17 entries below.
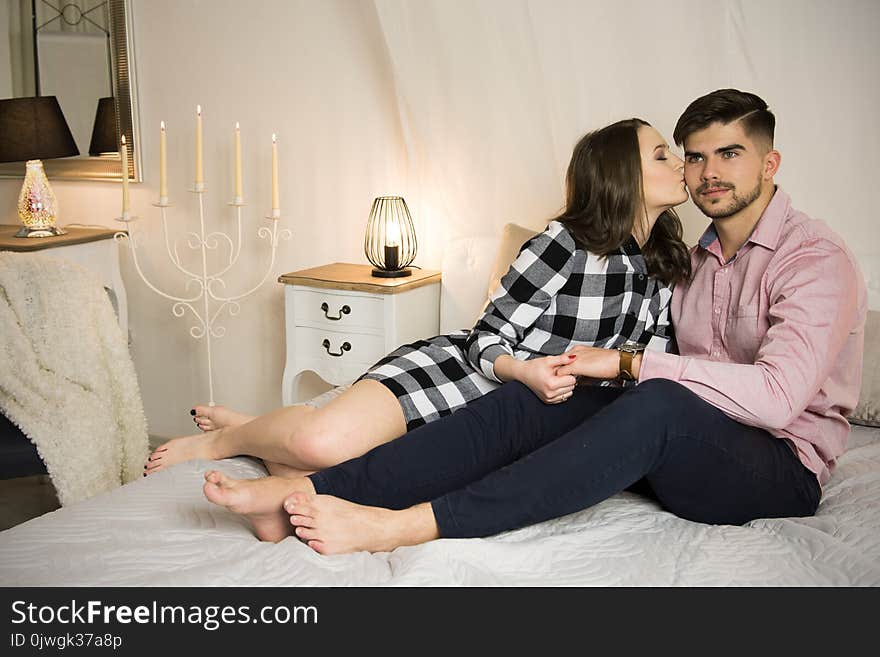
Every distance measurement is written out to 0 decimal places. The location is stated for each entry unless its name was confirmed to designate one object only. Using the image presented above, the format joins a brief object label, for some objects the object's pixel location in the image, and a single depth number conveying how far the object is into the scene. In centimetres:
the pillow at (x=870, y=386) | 182
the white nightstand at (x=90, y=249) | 275
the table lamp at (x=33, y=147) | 283
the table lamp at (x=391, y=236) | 252
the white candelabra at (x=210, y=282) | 287
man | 133
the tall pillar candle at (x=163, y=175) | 253
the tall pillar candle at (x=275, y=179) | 261
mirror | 302
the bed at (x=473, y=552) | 117
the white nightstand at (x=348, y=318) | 244
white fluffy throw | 199
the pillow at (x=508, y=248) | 221
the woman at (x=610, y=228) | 160
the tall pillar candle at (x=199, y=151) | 252
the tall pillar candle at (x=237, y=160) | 255
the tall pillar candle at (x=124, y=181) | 261
